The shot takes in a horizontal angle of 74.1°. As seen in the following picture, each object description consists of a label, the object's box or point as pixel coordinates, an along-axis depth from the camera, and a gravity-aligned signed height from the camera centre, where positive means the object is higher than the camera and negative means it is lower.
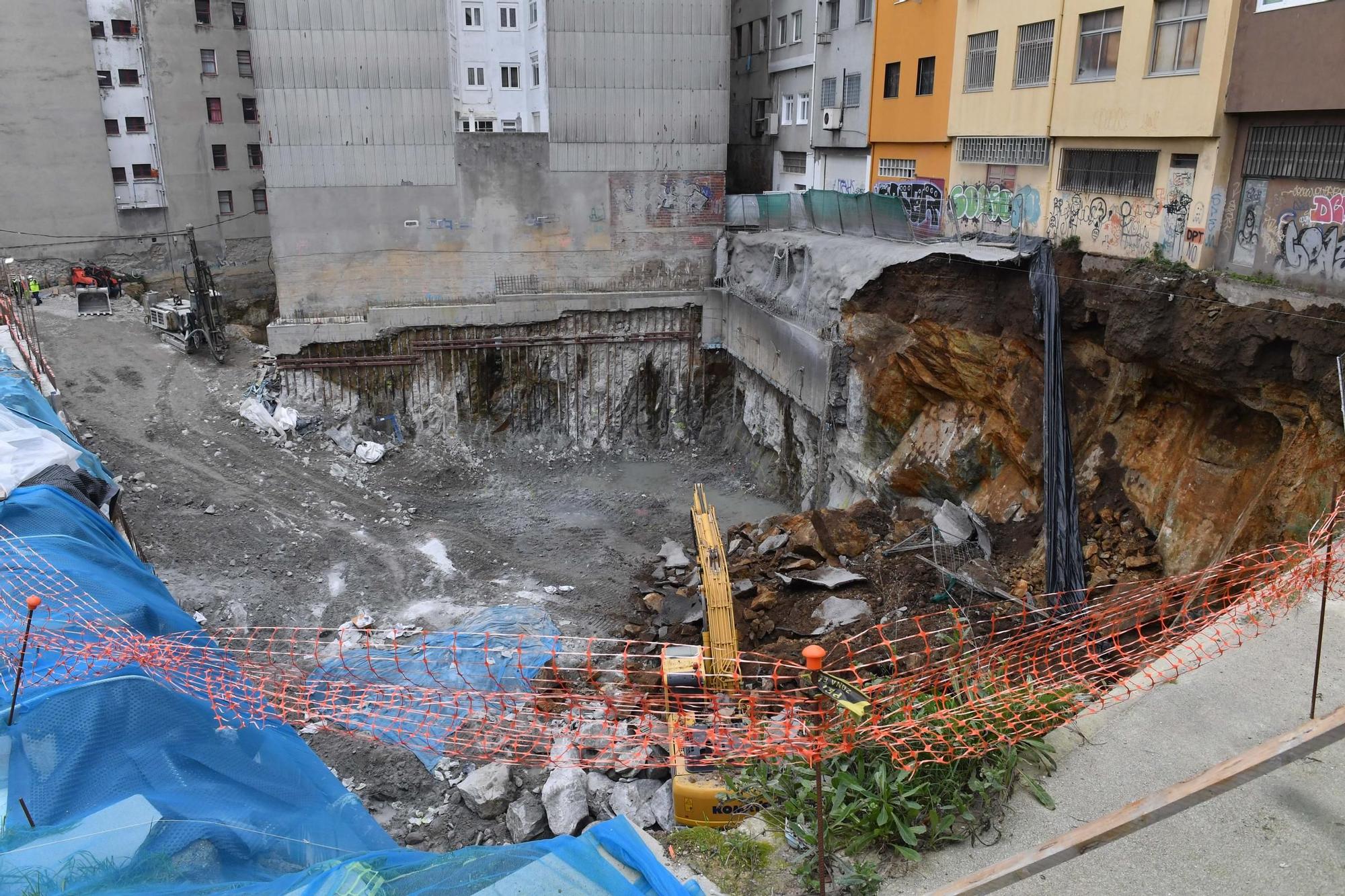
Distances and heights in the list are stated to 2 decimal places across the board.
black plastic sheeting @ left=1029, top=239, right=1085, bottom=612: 12.04 -3.45
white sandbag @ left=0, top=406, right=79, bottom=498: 9.71 -2.77
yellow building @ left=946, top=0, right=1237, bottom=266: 12.77 +1.49
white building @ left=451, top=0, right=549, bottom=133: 25.91 +4.10
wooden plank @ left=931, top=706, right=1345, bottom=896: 4.11 -2.65
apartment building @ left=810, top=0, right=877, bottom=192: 22.23 +3.03
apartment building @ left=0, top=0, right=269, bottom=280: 31.45 +2.64
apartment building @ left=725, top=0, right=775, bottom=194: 29.11 +3.61
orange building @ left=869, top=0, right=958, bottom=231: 19.14 +2.43
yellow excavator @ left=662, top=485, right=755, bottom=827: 7.17 -5.12
